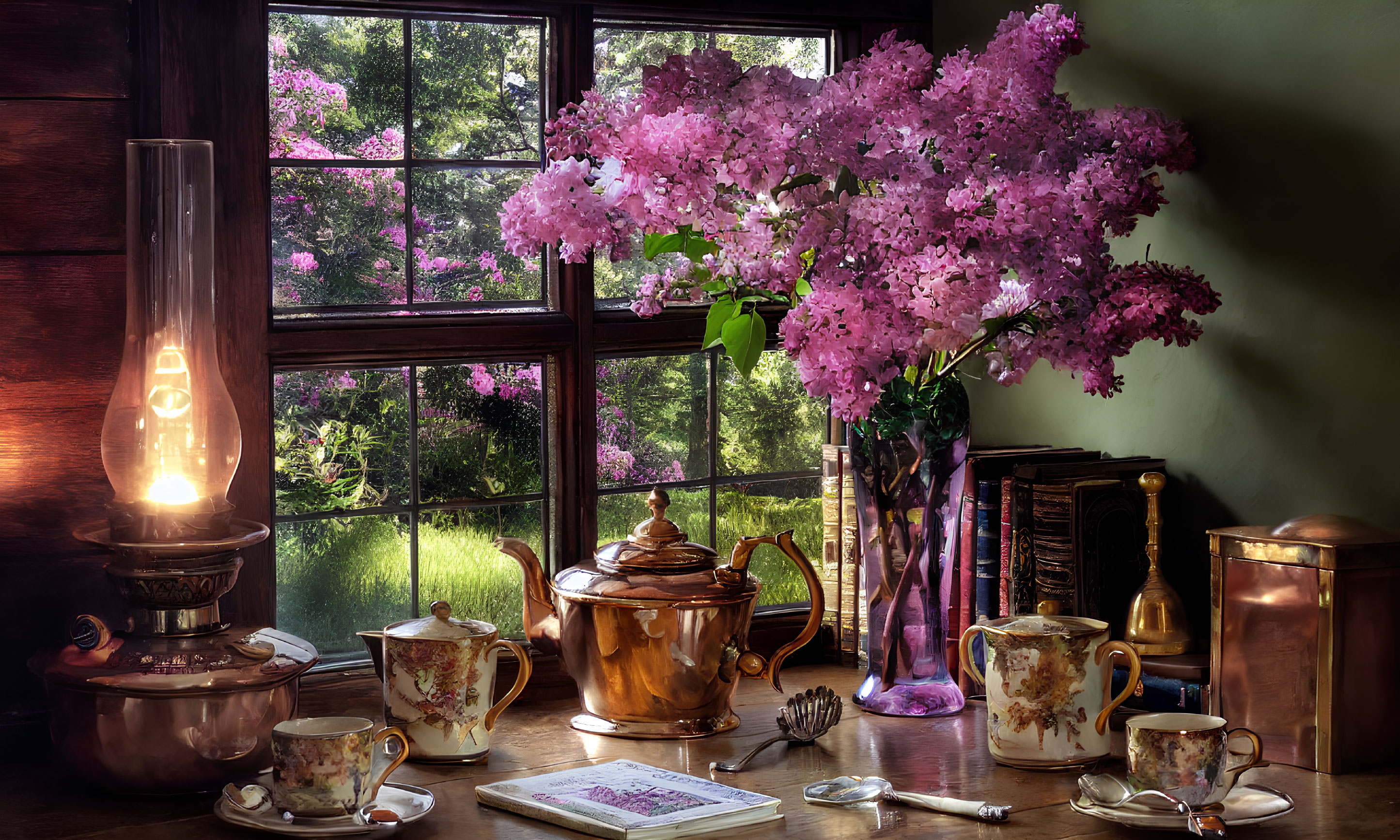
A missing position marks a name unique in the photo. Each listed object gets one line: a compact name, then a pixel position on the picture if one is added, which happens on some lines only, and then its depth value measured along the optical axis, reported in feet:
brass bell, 5.61
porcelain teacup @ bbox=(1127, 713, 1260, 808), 4.48
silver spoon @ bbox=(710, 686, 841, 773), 5.45
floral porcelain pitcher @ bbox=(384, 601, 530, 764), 5.15
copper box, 4.89
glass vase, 5.64
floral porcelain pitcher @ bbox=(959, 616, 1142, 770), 5.12
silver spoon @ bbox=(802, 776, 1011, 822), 4.57
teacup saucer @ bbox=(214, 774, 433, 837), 4.34
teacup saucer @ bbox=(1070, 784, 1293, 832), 4.42
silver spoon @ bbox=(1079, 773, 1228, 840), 4.34
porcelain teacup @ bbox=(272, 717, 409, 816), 4.40
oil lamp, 4.68
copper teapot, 5.46
